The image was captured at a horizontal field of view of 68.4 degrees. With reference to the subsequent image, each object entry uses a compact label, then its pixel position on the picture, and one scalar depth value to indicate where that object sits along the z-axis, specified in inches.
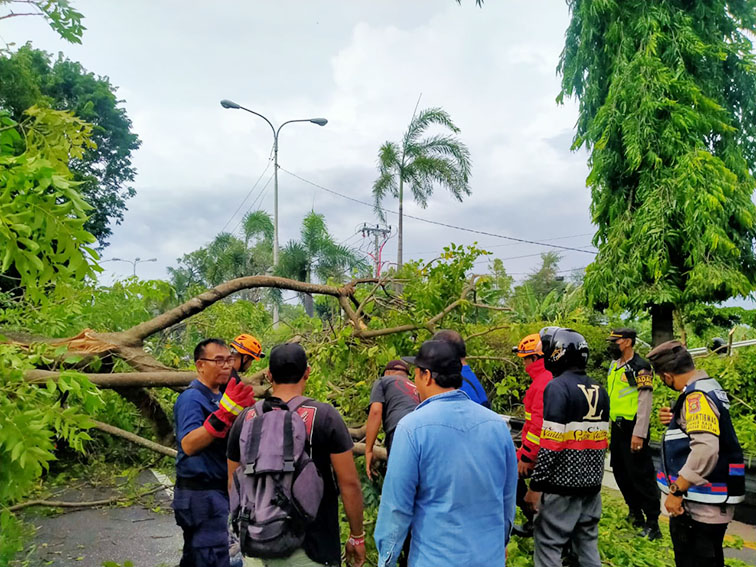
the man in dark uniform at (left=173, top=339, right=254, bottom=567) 117.7
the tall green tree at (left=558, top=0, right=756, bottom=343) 419.2
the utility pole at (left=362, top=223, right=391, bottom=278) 1235.0
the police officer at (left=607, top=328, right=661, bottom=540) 187.3
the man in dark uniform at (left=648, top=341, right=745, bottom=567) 115.2
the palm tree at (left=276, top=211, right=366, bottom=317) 912.9
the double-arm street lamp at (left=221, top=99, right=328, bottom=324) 727.1
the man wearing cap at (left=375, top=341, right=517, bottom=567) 83.6
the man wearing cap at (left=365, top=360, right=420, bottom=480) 141.6
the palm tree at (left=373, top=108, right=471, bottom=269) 798.5
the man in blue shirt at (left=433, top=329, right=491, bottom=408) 142.6
